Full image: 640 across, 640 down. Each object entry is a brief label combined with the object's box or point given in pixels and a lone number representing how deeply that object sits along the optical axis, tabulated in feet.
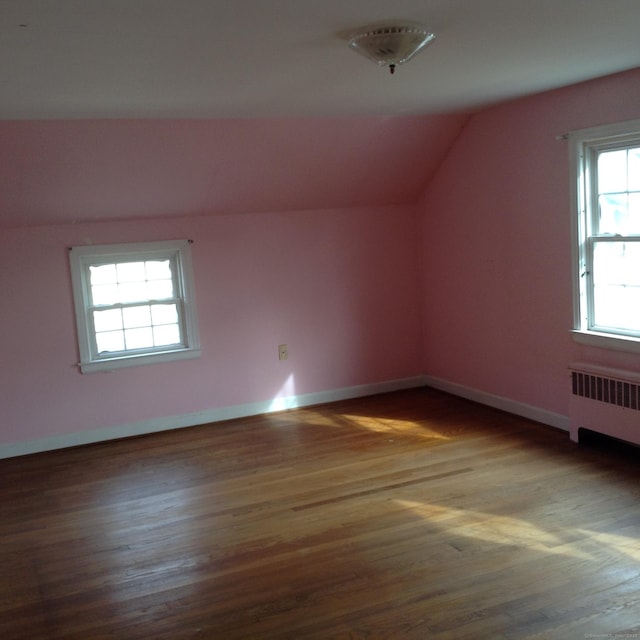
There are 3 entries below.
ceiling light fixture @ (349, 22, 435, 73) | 9.02
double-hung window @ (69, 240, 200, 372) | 17.22
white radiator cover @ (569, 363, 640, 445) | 13.74
